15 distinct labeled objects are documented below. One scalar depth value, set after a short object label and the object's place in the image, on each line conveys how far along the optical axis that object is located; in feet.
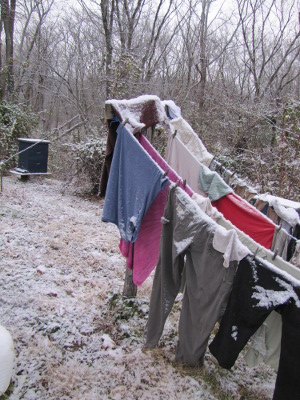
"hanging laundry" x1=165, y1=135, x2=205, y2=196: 9.18
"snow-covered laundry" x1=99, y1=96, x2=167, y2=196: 7.95
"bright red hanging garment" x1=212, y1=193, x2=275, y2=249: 7.75
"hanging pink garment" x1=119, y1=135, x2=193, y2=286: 7.31
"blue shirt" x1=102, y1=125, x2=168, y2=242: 6.71
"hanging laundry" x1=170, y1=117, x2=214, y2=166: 9.68
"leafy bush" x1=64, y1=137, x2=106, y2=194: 24.29
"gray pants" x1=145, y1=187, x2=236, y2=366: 5.75
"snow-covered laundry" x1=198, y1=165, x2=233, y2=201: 8.36
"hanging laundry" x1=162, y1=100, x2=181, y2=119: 9.93
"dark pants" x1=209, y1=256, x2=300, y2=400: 4.97
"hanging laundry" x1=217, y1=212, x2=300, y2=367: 5.74
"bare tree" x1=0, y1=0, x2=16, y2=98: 32.30
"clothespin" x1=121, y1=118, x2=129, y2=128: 7.65
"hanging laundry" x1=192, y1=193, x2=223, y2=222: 6.49
